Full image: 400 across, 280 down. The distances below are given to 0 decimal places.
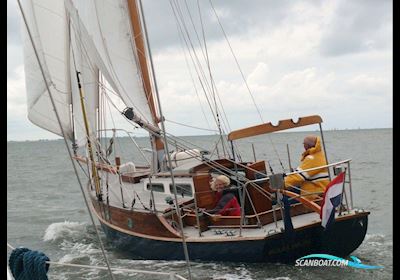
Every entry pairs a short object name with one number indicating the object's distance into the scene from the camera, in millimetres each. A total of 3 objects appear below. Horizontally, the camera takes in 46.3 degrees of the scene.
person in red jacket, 8336
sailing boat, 7746
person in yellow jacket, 8289
